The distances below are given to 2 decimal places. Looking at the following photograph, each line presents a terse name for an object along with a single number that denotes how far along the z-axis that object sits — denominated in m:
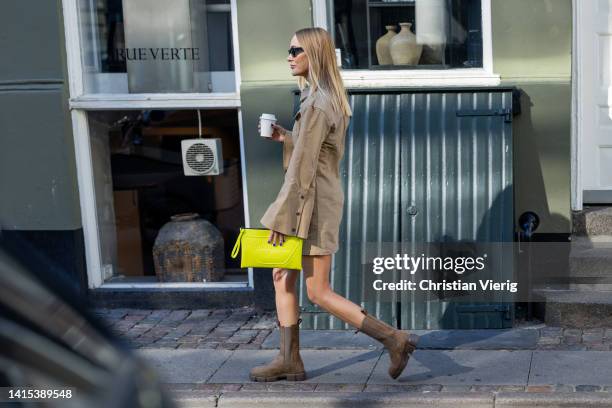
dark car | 3.52
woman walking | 11.29
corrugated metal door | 14.28
